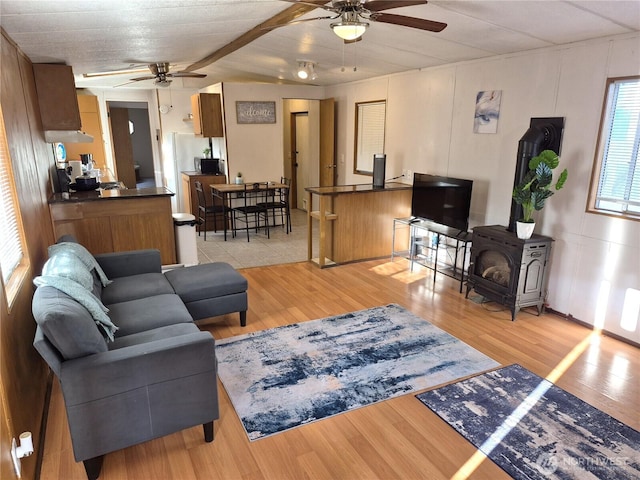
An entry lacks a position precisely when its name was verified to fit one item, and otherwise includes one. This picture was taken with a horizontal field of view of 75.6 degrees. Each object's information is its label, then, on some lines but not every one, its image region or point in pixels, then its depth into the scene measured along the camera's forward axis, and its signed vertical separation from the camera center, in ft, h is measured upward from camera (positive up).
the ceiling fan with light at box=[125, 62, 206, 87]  17.44 +2.93
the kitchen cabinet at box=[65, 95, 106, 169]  25.95 +0.71
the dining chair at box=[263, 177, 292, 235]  22.58 -3.30
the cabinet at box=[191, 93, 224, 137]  22.57 +1.51
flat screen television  14.67 -2.13
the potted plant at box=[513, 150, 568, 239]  11.33 -1.27
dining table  21.02 -2.37
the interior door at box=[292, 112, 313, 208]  27.35 -1.04
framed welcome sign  22.85 +1.65
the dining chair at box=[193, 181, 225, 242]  21.79 -3.50
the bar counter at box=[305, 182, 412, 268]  16.93 -3.17
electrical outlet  5.66 -4.24
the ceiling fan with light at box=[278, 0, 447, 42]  8.02 +2.52
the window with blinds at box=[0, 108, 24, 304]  7.59 -1.61
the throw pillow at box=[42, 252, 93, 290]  8.11 -2.50
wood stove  12.19 -3.76
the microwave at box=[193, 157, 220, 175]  24.02 -1.35
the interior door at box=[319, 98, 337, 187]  23.93 -0.06
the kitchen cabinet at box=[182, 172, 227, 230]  23.27 -2.50
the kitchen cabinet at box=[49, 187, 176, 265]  13.67 -2.62
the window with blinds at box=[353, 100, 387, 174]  20.18 +0.43
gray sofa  6.30 -3.63
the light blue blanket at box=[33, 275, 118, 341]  7.32 -2.73
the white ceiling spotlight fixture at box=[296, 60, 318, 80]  17.31 +3.10
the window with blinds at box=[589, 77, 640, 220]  10.53 -0.29
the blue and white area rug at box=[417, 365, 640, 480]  6.96 -5.30
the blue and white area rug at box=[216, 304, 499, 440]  8.44 -5.22
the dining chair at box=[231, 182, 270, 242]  21.56 -3.42
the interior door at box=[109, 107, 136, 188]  34.96 -0.31
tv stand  15.03 -4.18
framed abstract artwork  14.03 +1.02
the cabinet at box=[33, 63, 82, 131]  13.20 +1.44
